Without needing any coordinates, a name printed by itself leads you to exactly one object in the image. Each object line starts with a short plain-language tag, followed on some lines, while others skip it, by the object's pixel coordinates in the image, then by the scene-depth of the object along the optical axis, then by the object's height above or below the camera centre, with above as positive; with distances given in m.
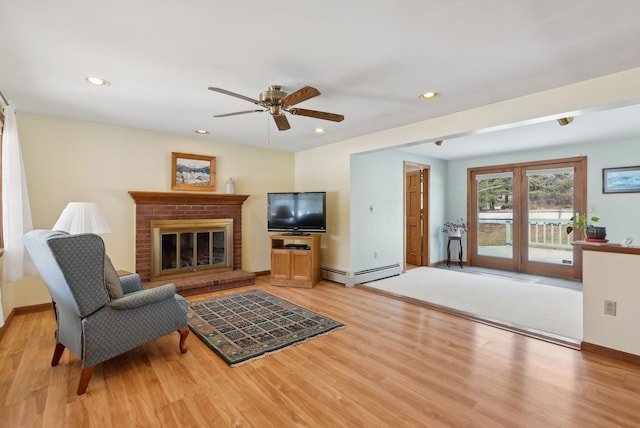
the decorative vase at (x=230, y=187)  4.92 +0.43
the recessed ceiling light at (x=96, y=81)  2.57 +1.16
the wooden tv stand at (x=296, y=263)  4.72 -0.79
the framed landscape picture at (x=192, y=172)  4.54 +0.66
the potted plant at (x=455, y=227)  6.52 -0.33
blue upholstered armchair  1.91 -0.62
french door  5.38 -0.03
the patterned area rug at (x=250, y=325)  2.63 -1.17
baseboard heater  4.82 -1.05
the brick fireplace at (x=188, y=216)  4.23 -0.04
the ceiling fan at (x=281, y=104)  2.51 +0.95
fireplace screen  4.40 -0.52
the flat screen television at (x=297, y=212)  4.85 +0.02
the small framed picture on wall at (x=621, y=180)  4.67 +0.52
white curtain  2.95 +0.12
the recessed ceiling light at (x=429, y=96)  2.88 +1.15
